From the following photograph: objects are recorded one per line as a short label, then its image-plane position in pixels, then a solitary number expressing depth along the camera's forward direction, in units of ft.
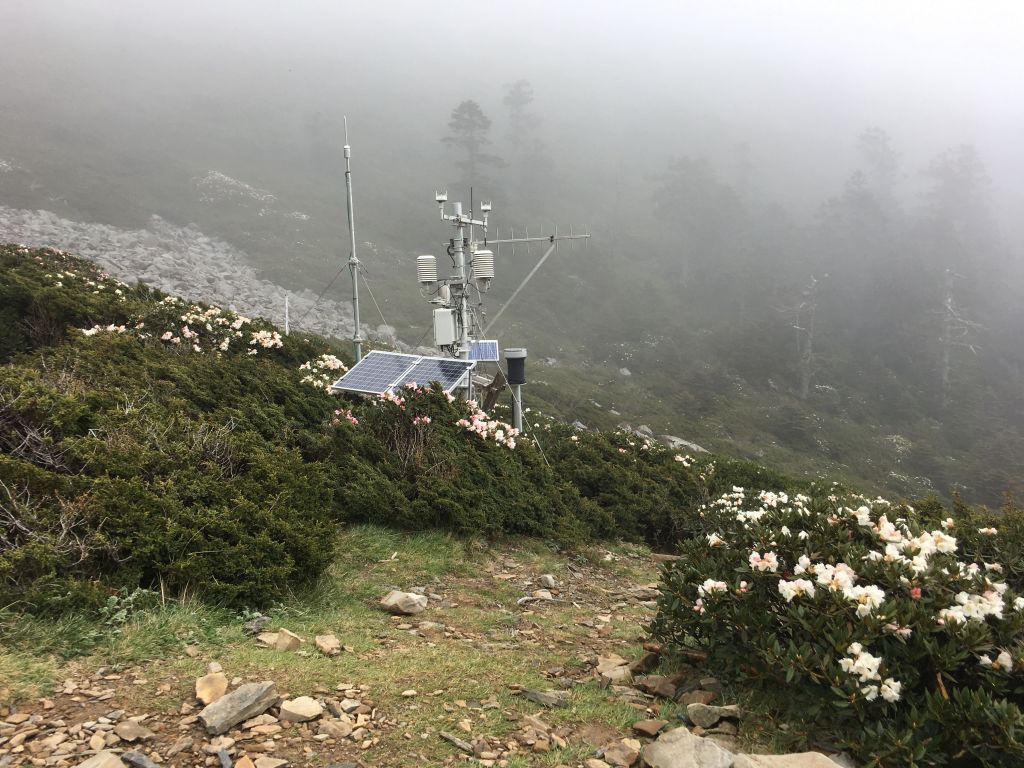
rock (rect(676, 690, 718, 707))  11.63
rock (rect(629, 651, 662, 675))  13.62
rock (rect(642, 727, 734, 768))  8.98
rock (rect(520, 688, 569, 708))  11.80
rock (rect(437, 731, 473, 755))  9.87
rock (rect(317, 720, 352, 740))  9.82
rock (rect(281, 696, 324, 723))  10.02
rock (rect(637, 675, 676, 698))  12.40
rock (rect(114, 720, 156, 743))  9.09
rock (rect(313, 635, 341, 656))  12.99
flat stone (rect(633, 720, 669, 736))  10.71
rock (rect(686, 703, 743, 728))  10.82
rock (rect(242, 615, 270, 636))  13.55
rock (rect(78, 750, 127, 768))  8.21
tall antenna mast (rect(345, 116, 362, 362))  43.45
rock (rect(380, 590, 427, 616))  16.37
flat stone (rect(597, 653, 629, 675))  13.94
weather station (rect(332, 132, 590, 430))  32.17
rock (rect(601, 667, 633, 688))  13.19
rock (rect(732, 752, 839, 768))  8.82
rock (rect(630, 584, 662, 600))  21.47
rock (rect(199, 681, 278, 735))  9.47
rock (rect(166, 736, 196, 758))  8.87
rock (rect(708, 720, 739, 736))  10.60
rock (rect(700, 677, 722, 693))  11.86
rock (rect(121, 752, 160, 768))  8.44
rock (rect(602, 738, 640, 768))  9.75
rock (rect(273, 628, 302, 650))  12.85
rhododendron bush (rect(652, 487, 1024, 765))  9.00
